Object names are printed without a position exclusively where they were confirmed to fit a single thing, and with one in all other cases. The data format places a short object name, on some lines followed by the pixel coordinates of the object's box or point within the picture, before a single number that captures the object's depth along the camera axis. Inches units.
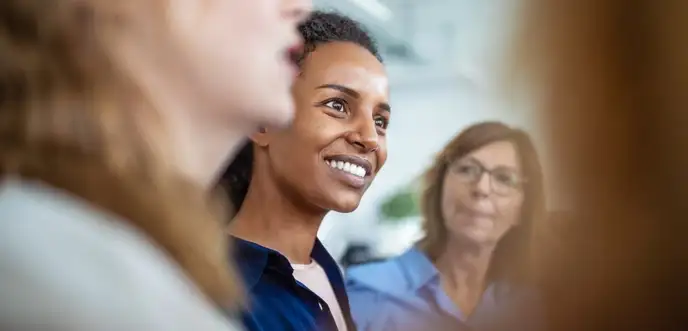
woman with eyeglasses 42.1
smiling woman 37.1
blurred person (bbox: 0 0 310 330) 29.1
